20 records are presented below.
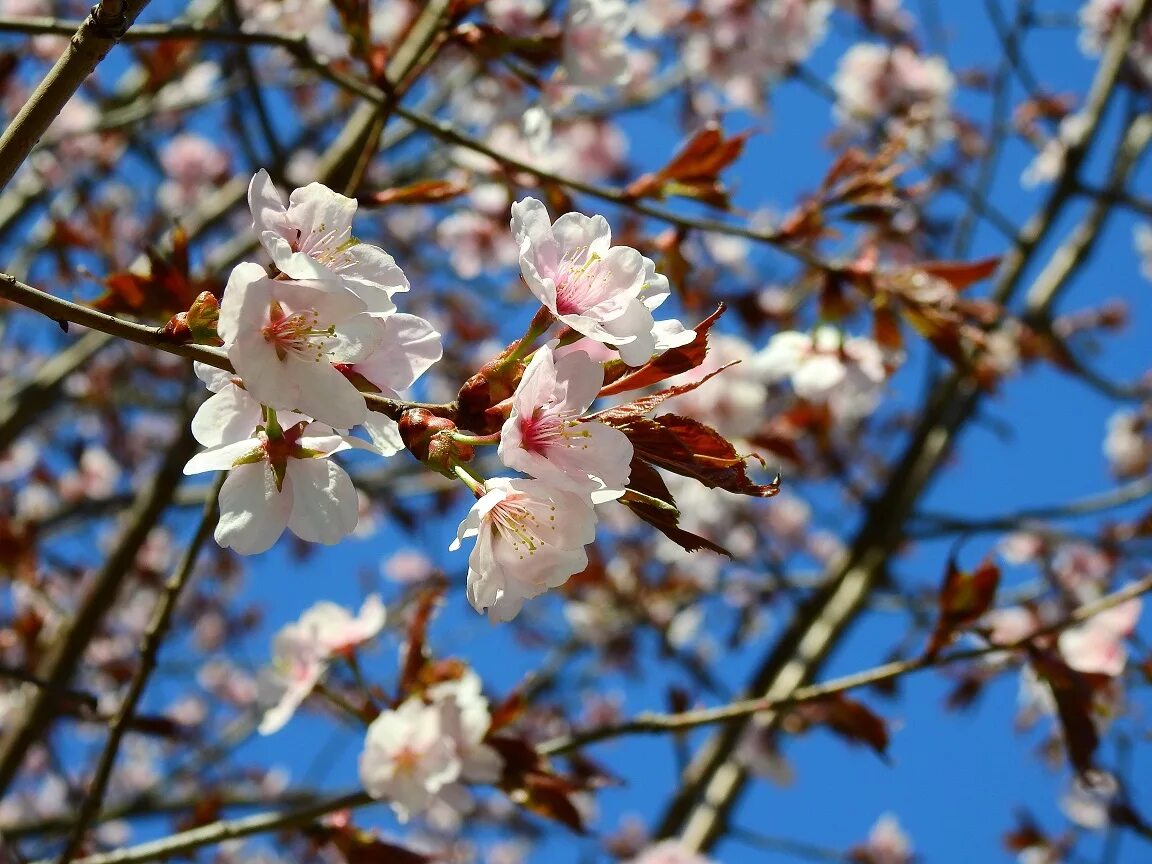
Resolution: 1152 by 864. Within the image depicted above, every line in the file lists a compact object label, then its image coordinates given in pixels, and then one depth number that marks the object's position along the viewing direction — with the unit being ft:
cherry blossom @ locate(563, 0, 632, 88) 1.99
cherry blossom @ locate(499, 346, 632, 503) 1.31
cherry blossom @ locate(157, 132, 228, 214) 12.21
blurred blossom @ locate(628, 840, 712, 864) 2.99
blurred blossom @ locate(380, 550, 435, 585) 17.70
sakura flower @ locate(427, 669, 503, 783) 1.82
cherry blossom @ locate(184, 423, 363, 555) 1.39
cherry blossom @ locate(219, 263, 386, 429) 1.27
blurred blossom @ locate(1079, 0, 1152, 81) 10.01
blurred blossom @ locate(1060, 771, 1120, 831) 9.02
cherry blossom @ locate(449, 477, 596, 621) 1.34
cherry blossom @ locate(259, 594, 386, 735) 1.97
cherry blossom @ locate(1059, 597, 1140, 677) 2.18
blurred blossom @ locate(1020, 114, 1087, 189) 8.24
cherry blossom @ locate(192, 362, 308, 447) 1.37
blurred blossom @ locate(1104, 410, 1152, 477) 11.41
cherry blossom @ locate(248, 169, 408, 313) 1.34
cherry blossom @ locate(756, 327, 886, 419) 2.23
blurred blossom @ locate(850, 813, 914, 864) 9.87
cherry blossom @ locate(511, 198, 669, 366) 1.35
